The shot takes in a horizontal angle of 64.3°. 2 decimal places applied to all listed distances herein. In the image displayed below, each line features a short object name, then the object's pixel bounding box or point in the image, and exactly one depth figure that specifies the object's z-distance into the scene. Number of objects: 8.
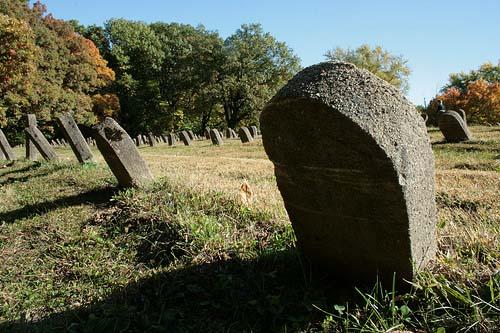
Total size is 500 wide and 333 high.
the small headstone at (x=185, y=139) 26.73
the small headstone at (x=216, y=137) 23.03
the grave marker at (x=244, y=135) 22.20
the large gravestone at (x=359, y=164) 2.63
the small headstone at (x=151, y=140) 30.50
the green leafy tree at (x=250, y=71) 43.97
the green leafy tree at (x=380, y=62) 60.03
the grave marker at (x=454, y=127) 14.45
